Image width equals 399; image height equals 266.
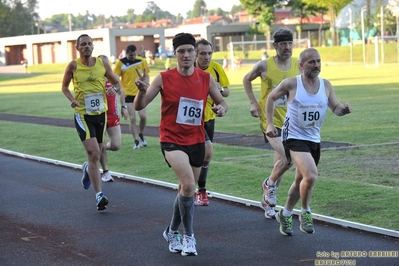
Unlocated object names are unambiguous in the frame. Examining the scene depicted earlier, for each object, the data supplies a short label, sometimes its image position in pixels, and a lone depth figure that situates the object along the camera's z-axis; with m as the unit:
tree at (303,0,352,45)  94.76
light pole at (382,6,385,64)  59.07
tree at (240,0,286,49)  100.38
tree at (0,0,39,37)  148.62
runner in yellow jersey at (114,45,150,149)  16.75
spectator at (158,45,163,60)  88.69
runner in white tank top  7.89
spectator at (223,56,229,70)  69.69
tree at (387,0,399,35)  77.18
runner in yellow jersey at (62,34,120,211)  10.28
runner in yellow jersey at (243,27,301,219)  9.15
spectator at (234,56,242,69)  69.38
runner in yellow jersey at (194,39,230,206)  10.19
